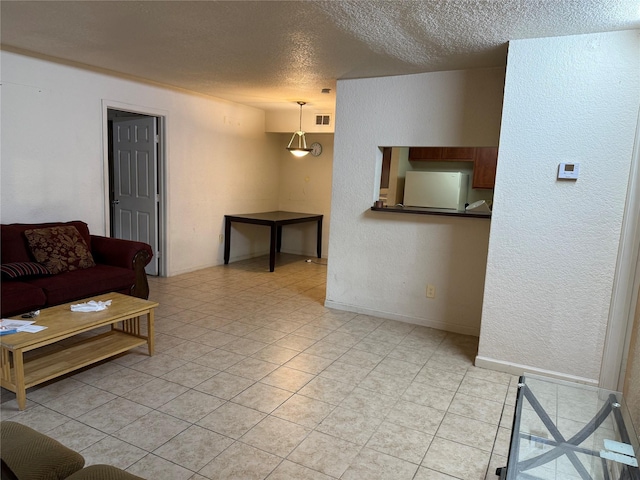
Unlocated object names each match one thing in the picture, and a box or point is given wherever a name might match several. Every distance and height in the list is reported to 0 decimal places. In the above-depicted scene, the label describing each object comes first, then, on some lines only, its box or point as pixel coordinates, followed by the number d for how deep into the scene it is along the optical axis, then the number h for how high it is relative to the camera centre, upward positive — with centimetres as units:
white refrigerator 477 -4
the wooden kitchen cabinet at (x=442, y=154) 558 +42
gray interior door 501 -11
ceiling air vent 596 +86
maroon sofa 291 -82
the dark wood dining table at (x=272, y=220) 564 -58
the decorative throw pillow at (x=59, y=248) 333 -64
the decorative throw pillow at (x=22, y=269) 303 -75
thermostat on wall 267 +13
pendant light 577 +46
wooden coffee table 223 -110
